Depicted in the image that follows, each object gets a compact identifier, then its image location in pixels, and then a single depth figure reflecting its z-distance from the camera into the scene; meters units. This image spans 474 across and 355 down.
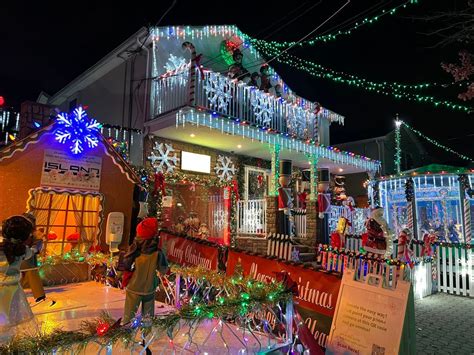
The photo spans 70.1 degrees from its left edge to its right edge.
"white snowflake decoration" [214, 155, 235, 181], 13.33
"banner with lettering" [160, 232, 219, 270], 7.01
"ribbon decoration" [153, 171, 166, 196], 10.88
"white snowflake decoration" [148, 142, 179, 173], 11.17
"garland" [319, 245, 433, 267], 7.60
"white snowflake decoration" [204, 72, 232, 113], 10.89
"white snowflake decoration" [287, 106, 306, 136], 14.12
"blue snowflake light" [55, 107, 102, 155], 8.04
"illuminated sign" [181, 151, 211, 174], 12.11
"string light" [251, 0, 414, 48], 8.65
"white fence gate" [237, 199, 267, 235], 13.05
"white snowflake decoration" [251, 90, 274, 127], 12.62
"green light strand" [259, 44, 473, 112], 12.35
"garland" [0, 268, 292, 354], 2.51
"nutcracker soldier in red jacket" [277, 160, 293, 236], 11.46
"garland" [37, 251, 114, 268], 7.55
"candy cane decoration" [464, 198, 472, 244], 14.95
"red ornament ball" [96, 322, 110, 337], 2.76
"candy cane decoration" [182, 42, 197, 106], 9.88
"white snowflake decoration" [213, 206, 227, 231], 13.75
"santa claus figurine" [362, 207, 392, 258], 8.70
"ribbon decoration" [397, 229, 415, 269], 8.97
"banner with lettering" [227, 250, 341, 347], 4.60
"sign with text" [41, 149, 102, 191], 8.10
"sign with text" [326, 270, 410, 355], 3.88
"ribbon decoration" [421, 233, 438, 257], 9.77
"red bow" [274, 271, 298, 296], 4.23
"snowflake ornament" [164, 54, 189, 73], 11.91
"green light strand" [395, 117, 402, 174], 22.30
